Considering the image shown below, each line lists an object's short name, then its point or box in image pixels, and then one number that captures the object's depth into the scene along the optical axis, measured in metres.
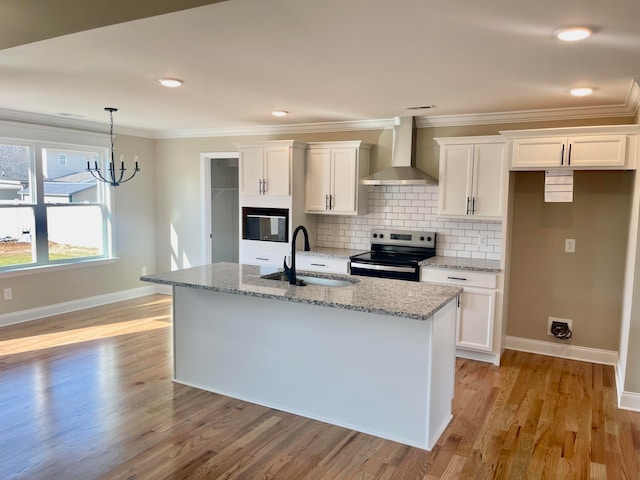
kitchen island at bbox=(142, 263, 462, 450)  2.81
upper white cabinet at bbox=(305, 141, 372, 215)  5.08
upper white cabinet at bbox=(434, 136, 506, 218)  4.36
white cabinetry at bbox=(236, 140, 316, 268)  5.21
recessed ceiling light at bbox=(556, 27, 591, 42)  2.26
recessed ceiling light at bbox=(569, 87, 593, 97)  3.51
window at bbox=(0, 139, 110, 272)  5.23
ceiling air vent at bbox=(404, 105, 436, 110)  4.27
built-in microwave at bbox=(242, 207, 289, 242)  5.31
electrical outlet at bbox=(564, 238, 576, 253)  4.41
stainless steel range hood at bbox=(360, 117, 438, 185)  4.72
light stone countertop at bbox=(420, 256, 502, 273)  4.23
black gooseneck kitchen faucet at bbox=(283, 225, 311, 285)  3.12
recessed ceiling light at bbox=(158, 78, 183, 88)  3.43
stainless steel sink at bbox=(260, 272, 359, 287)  3.32
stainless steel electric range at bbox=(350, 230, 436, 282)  4.49
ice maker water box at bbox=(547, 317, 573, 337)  4.48
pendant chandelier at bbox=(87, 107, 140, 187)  6.07
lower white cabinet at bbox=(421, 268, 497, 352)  4.25
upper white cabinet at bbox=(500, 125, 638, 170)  3.73
